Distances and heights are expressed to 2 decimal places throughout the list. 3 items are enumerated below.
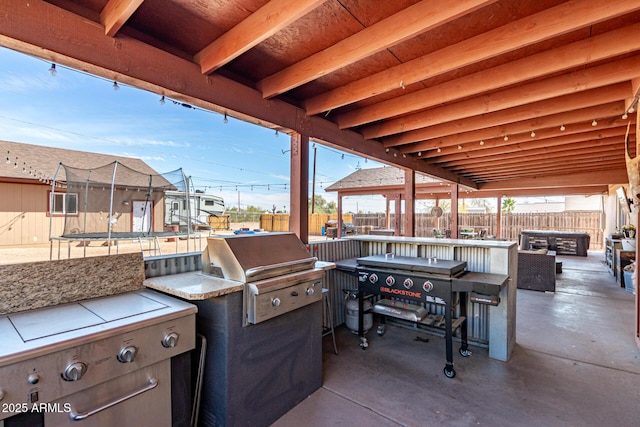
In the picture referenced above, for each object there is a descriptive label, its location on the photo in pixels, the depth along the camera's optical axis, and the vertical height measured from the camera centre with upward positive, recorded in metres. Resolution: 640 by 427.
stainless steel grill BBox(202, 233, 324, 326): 1.73 -0.36
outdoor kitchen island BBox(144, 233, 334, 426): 1.67 -0.67
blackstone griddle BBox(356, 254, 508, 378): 2.44 -0.61
